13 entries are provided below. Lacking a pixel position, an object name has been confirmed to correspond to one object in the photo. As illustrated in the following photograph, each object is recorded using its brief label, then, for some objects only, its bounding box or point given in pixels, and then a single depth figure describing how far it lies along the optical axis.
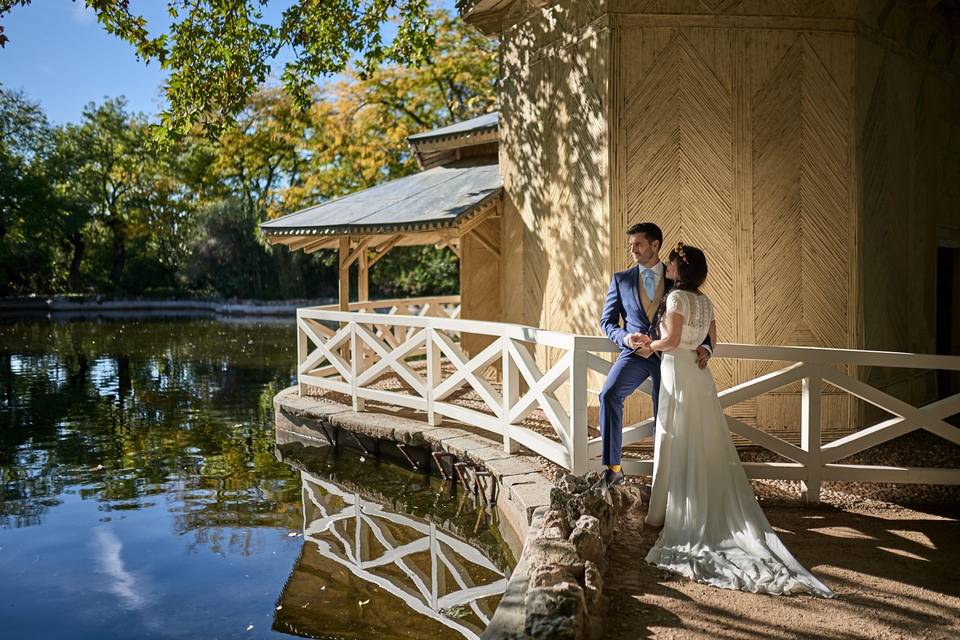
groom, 5.93
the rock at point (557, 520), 5.00
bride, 5.04
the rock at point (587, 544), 4.63
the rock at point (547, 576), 3.98
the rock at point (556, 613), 3.60
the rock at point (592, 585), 4.18
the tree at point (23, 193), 44.28
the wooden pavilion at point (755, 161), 8.59
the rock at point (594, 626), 3.89
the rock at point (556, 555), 4.22
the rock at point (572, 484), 5.52
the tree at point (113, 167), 51.06
